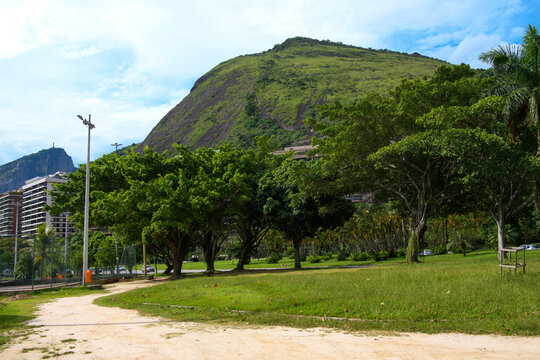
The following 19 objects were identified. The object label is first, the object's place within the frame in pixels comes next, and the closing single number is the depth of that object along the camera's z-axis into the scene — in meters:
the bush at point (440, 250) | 48.76
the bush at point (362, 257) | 48.22
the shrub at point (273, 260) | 58.15
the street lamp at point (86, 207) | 25.97
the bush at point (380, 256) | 45.06
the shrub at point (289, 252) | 73.89
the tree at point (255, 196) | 32.47
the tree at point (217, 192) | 28.19
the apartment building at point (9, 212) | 179.25
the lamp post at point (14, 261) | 23.64
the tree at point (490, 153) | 20.31
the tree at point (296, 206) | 30.38
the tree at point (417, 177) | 22.59
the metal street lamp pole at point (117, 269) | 32.92
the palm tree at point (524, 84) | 21.69
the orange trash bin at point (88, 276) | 26.58
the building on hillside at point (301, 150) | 125.76
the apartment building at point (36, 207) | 157.25
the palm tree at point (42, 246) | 24.30
